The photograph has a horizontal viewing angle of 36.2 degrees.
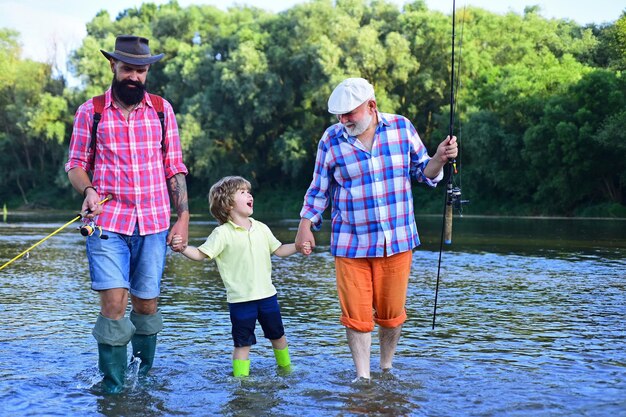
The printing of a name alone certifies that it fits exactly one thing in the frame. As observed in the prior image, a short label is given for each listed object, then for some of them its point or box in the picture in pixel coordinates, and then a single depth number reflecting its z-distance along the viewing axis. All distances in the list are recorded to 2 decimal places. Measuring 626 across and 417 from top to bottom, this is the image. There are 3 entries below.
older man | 6.12
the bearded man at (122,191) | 5.85
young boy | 6.40
